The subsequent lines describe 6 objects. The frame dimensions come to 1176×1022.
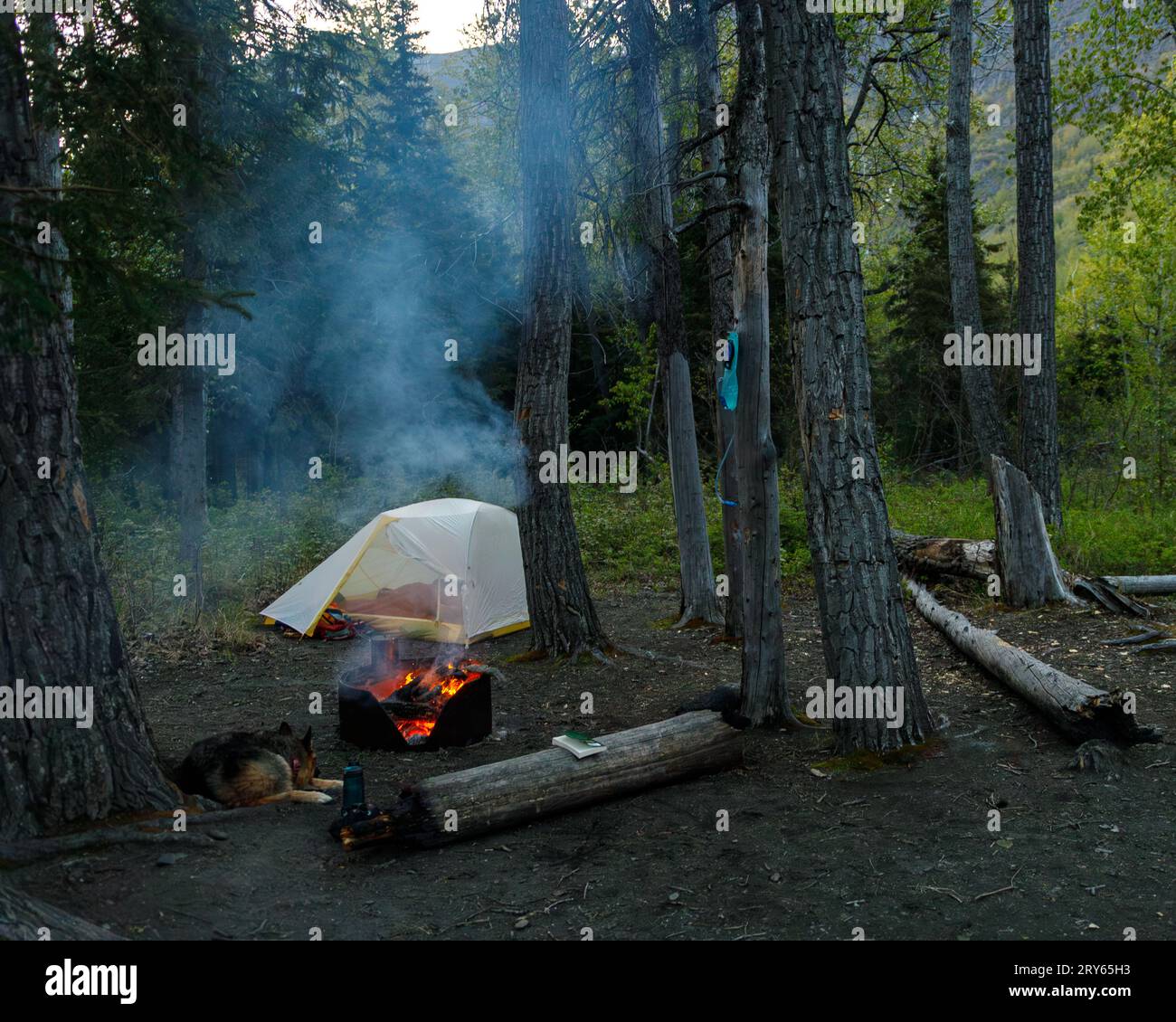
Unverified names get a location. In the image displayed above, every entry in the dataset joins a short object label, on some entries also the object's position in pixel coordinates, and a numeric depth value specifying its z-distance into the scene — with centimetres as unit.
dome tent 1159
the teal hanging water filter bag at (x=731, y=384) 711
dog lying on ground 549
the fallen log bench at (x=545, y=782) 498
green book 556
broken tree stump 1014
